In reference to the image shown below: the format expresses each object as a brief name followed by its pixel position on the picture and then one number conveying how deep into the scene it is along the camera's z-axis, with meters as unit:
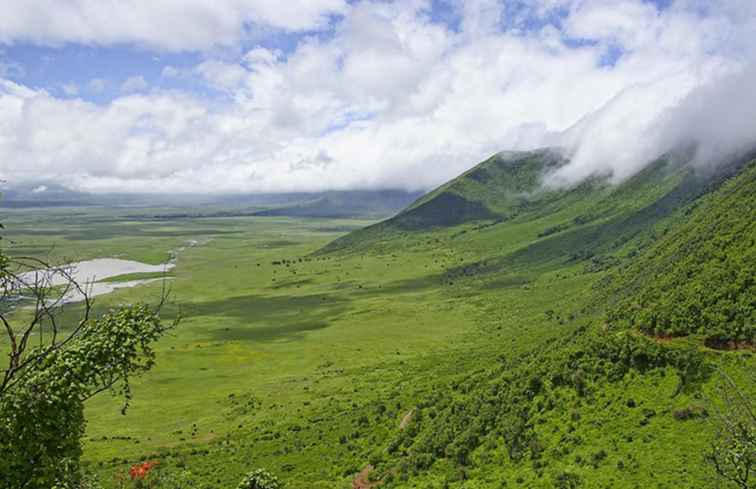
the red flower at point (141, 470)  53.74
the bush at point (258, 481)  39.31
